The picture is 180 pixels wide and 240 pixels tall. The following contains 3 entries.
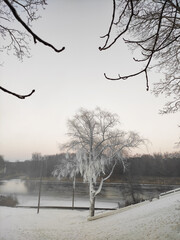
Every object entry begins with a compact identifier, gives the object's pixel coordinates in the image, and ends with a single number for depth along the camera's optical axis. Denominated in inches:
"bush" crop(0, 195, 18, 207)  586.2
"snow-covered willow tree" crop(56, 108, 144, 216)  383.9
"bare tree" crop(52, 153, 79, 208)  403.9
